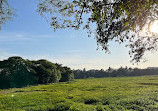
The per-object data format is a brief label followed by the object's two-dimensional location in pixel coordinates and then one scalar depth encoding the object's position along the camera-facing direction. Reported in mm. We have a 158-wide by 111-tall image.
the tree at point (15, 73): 56275
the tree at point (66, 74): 101200
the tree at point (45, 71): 68625
